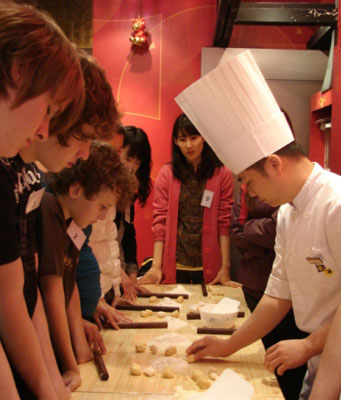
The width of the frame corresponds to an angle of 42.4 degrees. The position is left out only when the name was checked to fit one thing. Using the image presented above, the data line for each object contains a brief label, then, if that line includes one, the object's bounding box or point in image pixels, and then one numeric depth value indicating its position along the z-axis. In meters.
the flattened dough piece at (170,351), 1.30
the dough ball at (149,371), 1.16
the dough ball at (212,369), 1.21
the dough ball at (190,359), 1.27
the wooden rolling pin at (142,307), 1.75
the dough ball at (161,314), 1.67
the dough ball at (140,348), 1.32
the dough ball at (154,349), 1.32
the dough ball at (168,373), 1.15
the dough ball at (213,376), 1.15
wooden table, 1.06
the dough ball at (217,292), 2.02
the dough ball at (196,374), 1.14
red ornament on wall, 3.64
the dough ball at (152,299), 1.89
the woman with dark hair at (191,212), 2.55
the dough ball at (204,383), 1.09
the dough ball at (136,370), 1.16
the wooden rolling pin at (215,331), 1.49
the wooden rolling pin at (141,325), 1.53
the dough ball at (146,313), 1.67
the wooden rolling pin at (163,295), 1.96
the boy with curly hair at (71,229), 1.15
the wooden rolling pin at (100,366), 1.13
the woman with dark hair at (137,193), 2.20
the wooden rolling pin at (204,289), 2.00
